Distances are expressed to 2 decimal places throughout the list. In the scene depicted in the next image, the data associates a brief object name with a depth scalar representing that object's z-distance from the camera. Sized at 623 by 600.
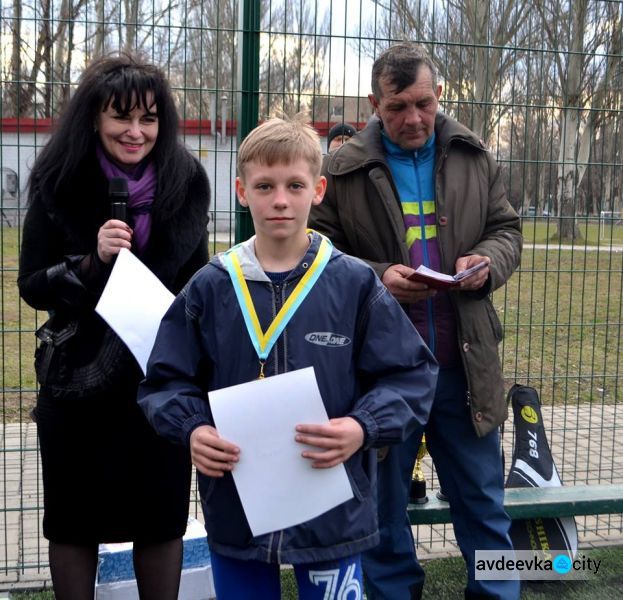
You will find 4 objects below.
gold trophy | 3.59
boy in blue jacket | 2.15
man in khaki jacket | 2.96
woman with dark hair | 2.59
